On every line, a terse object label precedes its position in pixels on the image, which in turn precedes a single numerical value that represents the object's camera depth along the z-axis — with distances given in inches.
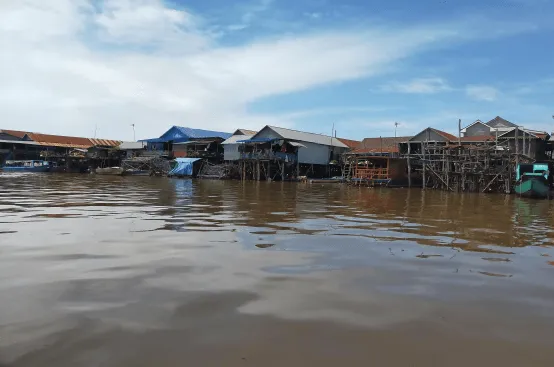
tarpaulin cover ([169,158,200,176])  1674.5
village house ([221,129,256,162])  1654.8
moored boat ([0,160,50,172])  1849.2
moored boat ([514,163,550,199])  833.4
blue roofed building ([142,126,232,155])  1856.5
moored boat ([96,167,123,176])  1727.5
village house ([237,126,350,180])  1502.2
